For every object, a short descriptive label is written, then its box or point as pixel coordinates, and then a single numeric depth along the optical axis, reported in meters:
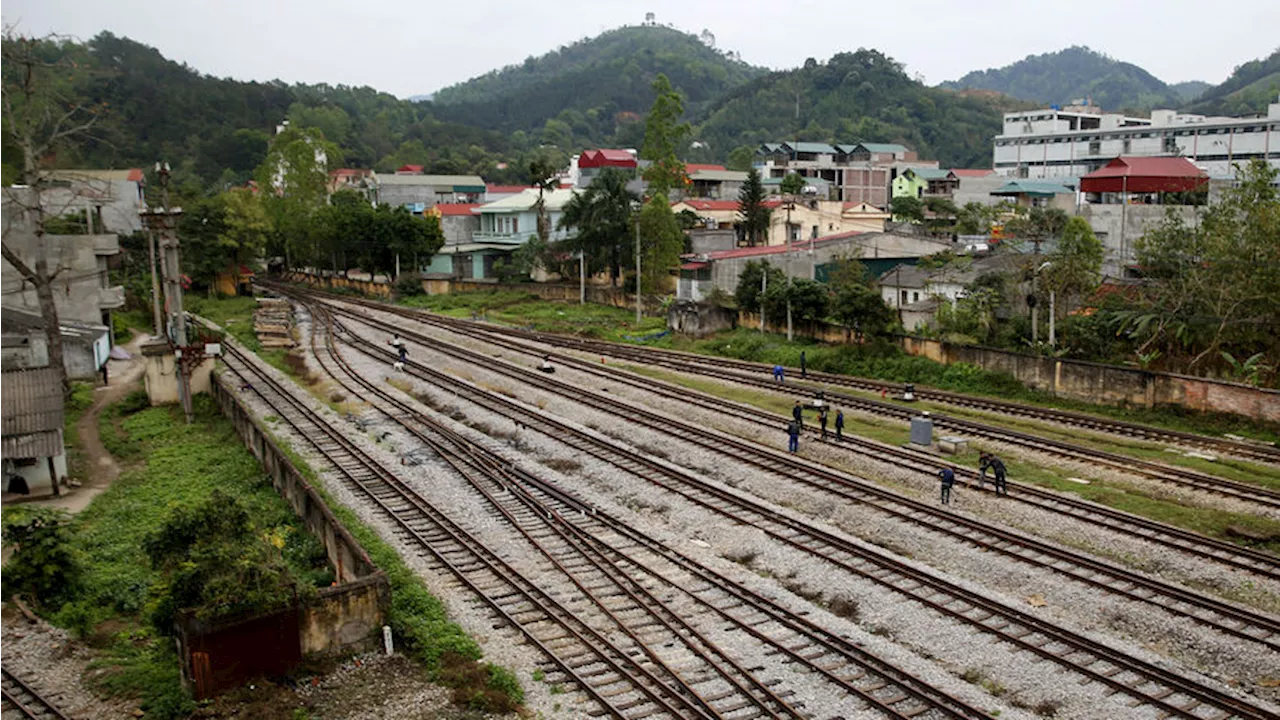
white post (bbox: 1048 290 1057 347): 31.62
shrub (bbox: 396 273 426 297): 65.81
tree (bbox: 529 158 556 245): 67.00
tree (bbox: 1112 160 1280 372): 30.47
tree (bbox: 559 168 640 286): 56.47
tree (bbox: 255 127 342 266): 71.00
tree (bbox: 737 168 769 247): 67.50
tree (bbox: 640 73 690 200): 70.31
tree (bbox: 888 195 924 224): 75.56
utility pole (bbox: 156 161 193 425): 29.69
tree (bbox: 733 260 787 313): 44.53
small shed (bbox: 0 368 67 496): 22.67
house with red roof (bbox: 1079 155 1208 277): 53.25
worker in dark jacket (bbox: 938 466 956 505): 21.03
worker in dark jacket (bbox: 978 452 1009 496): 21.42
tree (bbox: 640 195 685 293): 55.22
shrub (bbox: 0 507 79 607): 16.95
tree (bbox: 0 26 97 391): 28.84
